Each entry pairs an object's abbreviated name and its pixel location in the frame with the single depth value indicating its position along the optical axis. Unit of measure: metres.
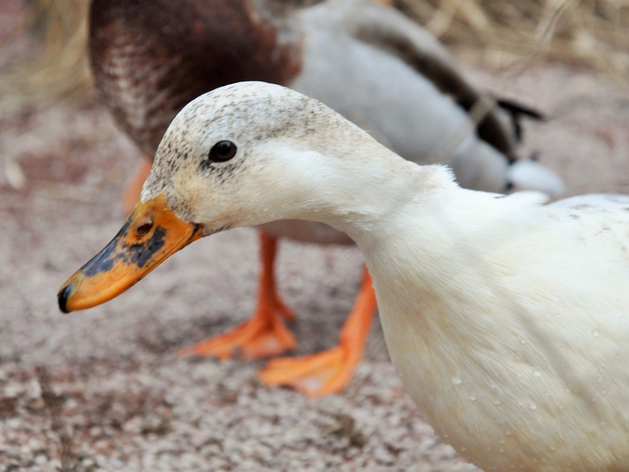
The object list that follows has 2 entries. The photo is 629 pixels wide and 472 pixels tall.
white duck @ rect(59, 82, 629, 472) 1.21
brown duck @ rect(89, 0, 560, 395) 2.23
